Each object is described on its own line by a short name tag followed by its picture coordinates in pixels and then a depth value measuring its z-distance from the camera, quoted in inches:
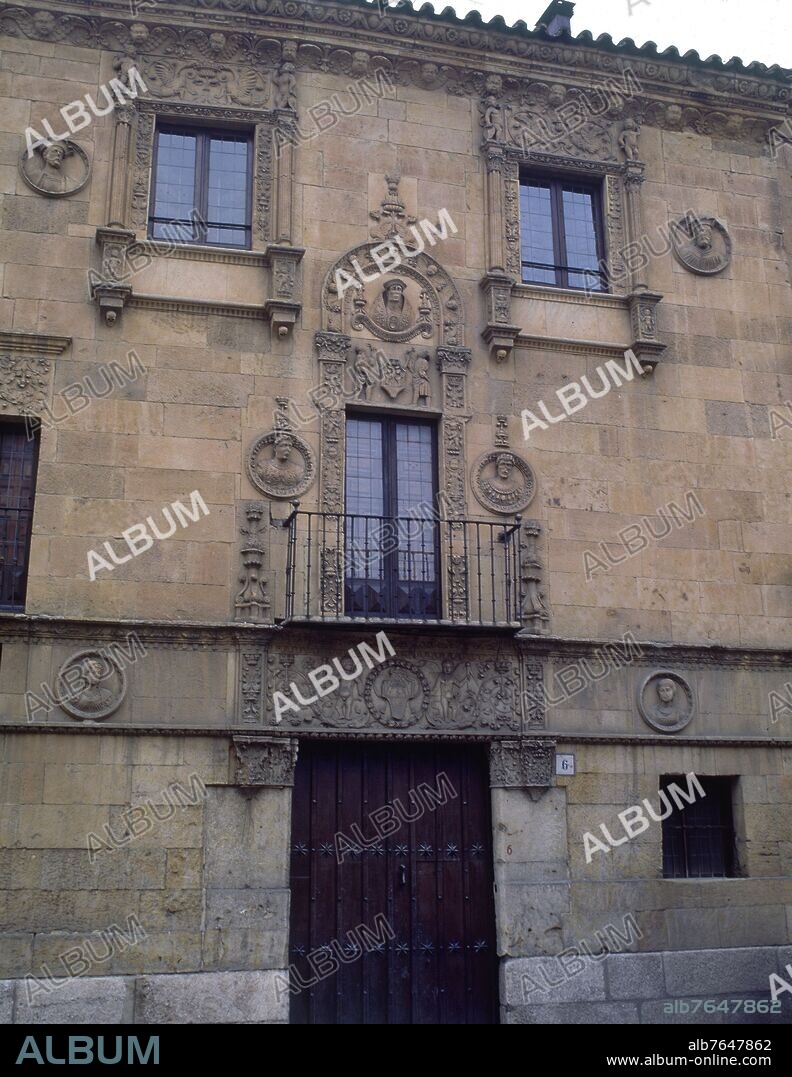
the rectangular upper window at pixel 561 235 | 524.1
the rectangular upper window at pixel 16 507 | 431.5
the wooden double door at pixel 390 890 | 428.8
